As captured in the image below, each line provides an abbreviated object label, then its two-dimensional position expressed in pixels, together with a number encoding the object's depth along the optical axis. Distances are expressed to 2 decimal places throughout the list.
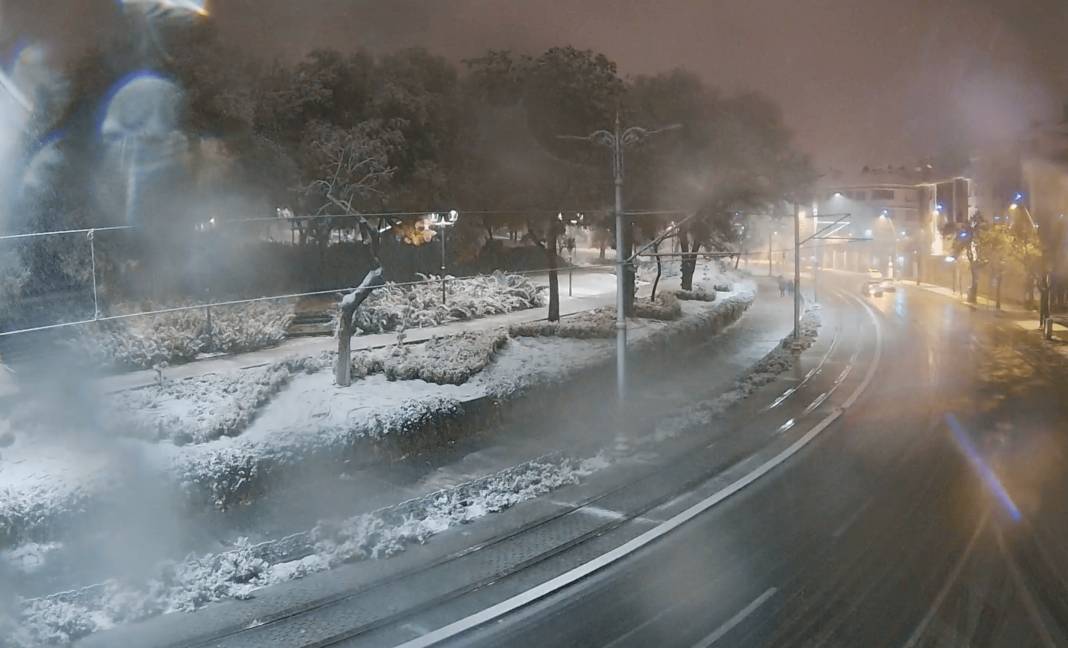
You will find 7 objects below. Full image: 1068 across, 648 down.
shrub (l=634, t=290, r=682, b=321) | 38.09
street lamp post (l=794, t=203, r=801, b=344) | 37.05
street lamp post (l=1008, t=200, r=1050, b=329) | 38.12
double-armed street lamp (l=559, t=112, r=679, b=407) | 20.61
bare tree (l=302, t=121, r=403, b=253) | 25.58
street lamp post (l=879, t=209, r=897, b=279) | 86.06
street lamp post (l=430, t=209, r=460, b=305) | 35.02
